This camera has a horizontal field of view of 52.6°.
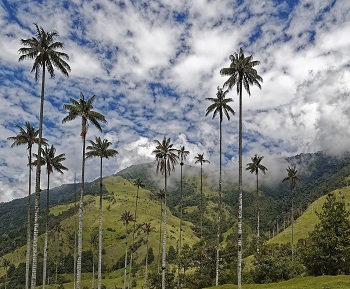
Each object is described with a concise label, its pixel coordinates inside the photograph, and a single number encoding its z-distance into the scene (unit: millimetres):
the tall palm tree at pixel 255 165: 92056
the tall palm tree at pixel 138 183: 107000
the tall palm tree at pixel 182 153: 81700
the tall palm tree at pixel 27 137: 54000
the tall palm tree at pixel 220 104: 67938
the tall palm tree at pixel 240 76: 47594
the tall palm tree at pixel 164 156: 67750
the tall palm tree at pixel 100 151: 63125
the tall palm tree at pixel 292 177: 105438
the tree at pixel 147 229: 119650
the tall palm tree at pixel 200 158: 88994
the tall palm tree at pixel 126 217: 105531
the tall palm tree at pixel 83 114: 51531
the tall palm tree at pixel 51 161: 62781
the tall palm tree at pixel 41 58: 40344
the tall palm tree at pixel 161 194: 105500
